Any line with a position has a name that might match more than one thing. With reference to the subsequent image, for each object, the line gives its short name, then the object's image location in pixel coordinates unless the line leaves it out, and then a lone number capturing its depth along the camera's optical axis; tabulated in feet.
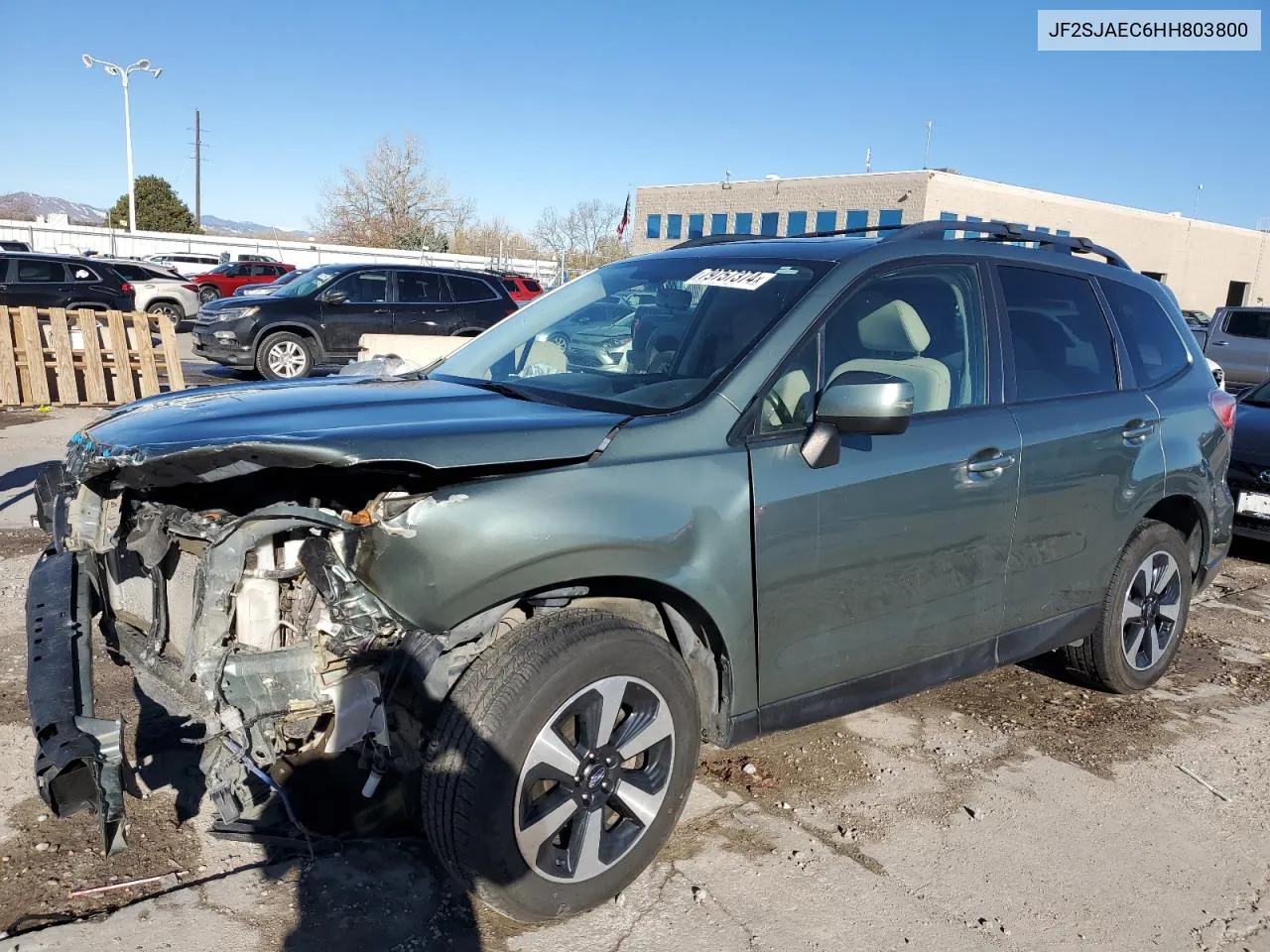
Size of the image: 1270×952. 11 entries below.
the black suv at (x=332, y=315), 46.98
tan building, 132.77
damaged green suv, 8.18
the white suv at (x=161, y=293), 73.92
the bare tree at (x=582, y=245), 189.16
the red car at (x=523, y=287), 77.97
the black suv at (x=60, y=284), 61.52
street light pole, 142.92
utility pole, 236.02
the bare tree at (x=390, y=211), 214.69
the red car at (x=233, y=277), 99.35
